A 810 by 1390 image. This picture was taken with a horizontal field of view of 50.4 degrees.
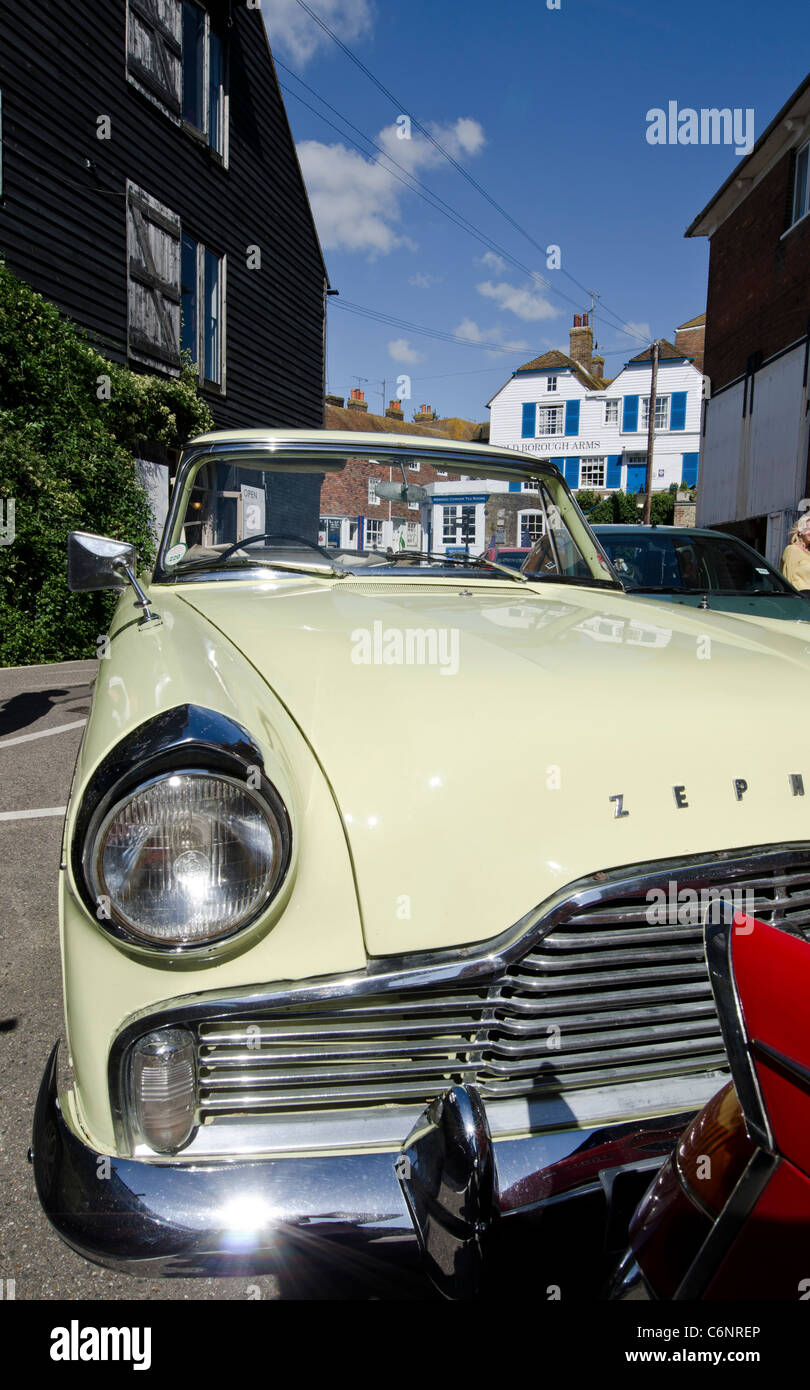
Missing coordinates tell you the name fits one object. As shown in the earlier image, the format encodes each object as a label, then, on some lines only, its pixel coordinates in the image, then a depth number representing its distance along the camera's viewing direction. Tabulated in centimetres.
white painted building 3728
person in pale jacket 586
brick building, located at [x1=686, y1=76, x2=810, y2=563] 1174
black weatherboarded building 864
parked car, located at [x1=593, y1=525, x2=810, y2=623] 559
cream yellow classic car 109
